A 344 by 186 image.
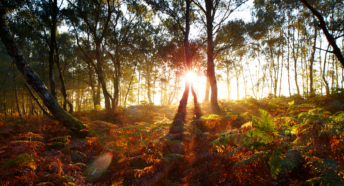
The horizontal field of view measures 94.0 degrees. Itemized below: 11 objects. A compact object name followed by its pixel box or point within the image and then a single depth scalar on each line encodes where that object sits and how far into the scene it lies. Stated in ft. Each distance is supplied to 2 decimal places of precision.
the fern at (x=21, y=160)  9.70
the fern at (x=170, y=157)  12.10
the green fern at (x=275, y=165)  7.12
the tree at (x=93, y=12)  40.32
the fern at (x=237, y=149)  9.28
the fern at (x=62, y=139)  15.77
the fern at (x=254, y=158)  8.05
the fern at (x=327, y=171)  6.03
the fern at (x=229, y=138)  10.54
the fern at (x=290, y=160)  7.01
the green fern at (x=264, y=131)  9.37
